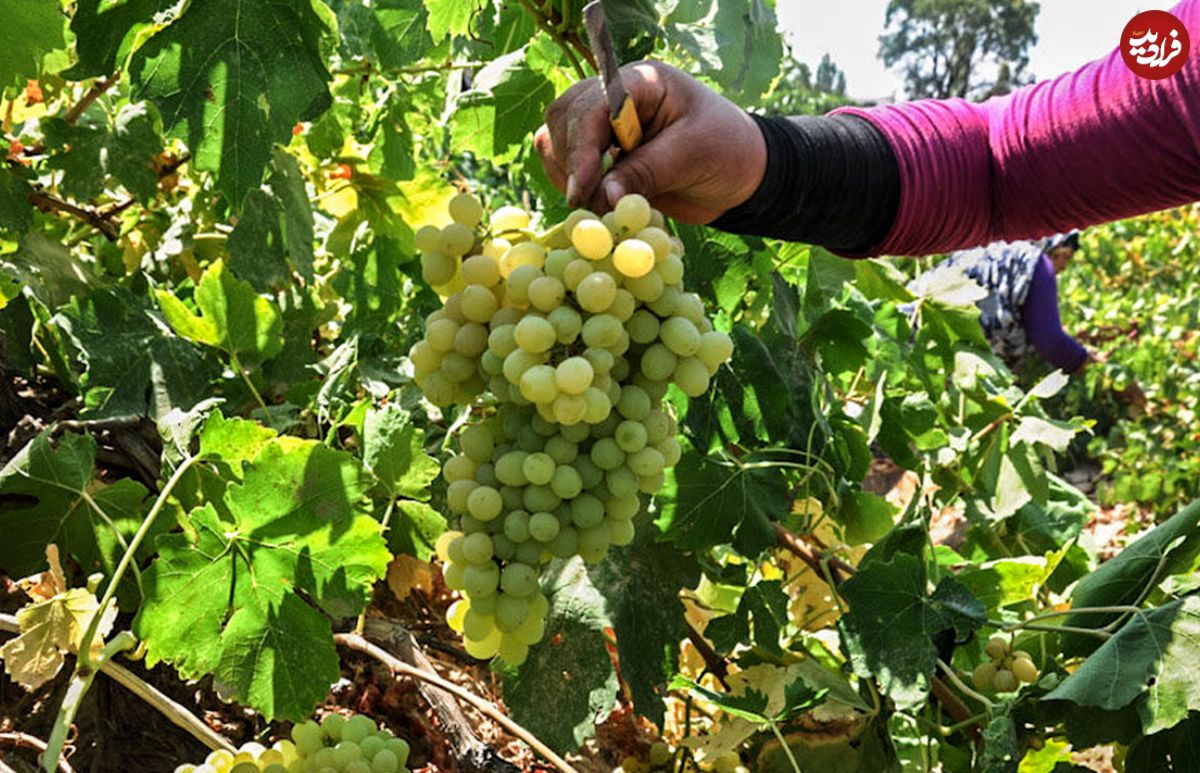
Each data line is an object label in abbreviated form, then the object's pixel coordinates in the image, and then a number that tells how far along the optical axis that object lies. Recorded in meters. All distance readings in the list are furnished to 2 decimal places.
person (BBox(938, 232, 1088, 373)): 4.12
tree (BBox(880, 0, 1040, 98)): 23.92
